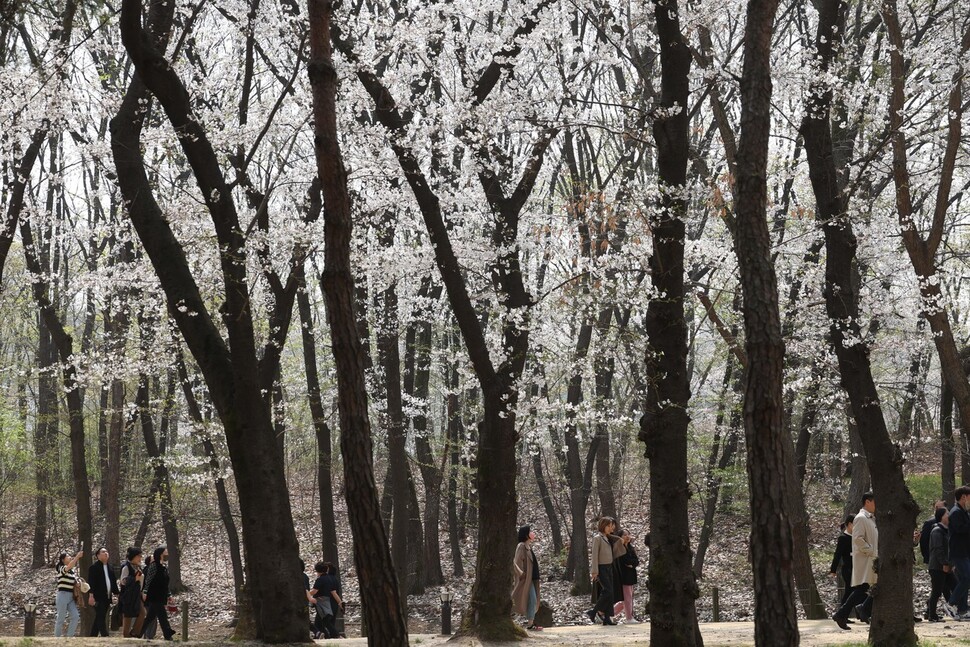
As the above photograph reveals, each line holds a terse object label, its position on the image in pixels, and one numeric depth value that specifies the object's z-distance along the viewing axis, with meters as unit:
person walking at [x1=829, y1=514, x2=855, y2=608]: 14.48
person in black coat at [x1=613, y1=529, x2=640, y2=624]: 15.84
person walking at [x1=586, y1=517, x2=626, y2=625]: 15.30
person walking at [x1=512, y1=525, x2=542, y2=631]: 15.24
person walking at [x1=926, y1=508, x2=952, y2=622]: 13.76
